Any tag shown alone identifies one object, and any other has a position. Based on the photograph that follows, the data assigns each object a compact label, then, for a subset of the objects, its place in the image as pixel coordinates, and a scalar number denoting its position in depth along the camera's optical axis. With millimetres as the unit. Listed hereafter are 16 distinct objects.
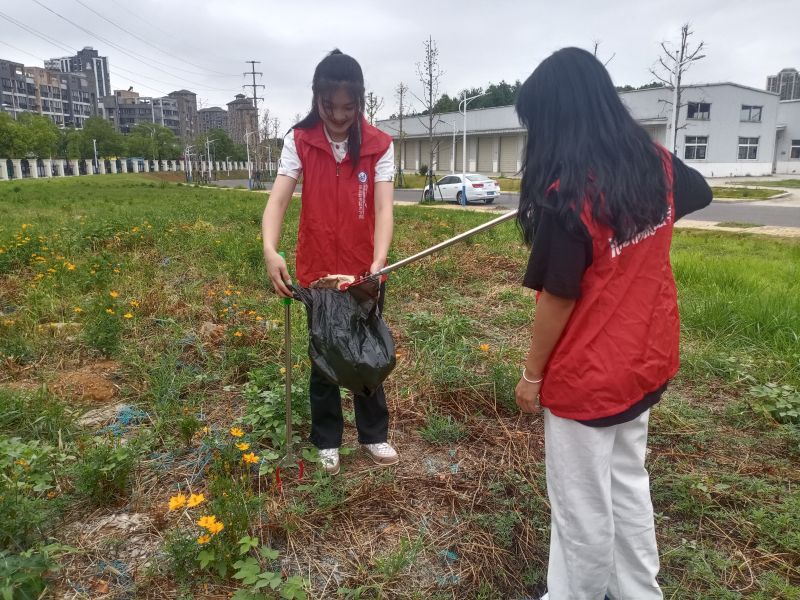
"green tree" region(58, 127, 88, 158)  62844
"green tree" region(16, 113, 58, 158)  50900
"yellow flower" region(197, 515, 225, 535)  1864
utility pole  49303
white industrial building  36719
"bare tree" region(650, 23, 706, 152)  26719
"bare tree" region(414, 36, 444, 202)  24516
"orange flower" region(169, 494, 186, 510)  1930
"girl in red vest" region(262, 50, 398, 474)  2330
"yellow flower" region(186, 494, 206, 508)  1908
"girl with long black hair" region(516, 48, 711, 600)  1402
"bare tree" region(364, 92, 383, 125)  29719
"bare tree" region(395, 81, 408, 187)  31844
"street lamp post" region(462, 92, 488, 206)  21152
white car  21000
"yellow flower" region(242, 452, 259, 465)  2289
